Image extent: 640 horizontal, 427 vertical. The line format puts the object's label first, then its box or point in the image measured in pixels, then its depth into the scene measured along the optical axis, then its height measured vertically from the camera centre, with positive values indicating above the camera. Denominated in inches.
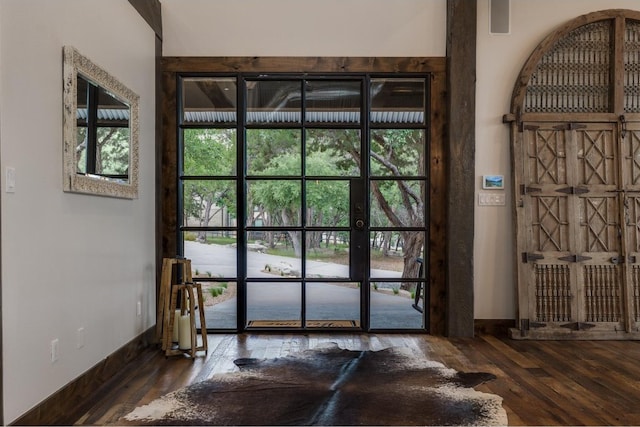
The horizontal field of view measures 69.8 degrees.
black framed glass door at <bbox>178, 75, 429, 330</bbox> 159.8 +8.2
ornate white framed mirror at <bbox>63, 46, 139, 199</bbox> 96.7 +21.9
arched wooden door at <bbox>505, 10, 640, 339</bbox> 154.0 +9.6
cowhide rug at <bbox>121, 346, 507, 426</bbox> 91.7 -39.2
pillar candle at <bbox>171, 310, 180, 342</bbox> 137.0 -31.1
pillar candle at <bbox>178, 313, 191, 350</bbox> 134.8 -32.9
